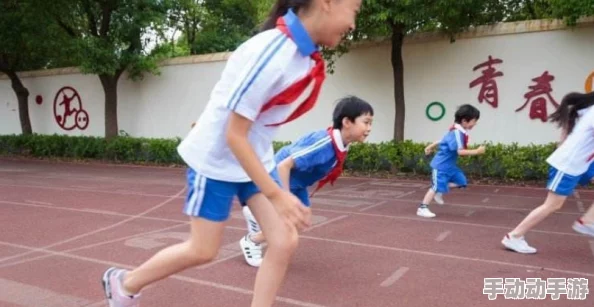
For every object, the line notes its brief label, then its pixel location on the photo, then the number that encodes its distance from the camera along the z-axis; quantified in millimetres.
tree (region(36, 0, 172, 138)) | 12516
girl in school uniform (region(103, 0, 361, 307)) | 1812
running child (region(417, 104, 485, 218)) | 5668
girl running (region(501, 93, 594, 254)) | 3863
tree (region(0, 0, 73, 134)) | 13312
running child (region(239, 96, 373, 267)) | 3523
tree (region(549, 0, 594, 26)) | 7666
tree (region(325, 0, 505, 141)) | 8484
